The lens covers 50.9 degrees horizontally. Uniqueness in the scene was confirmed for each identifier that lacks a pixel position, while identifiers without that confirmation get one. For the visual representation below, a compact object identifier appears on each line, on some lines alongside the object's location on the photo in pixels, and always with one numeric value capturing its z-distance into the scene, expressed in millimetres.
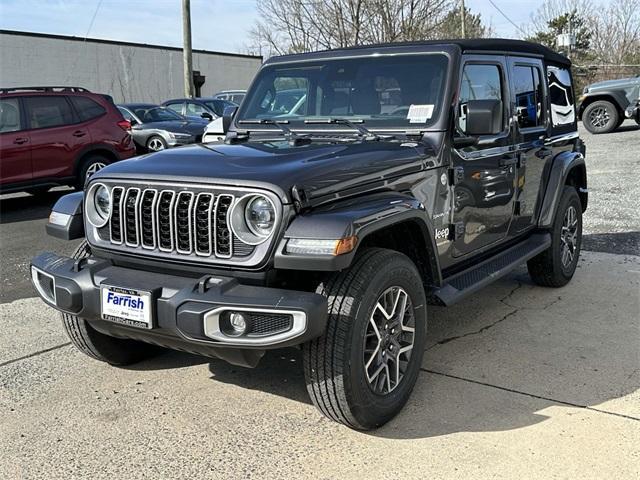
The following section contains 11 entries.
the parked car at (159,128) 14156
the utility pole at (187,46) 20328
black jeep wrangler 2979
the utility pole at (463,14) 29403
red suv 9664
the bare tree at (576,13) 42725
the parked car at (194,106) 16906
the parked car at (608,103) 16875
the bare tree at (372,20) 25203
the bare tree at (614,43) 38812
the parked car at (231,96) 19561
